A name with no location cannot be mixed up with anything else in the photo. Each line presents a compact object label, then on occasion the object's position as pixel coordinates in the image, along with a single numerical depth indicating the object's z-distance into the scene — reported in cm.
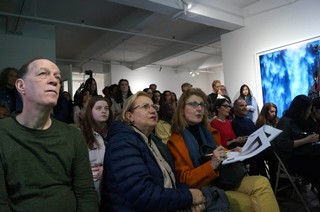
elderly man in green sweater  111
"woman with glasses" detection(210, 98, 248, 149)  320
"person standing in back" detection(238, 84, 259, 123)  536
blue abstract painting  455
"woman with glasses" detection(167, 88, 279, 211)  161
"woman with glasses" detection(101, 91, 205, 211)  126
